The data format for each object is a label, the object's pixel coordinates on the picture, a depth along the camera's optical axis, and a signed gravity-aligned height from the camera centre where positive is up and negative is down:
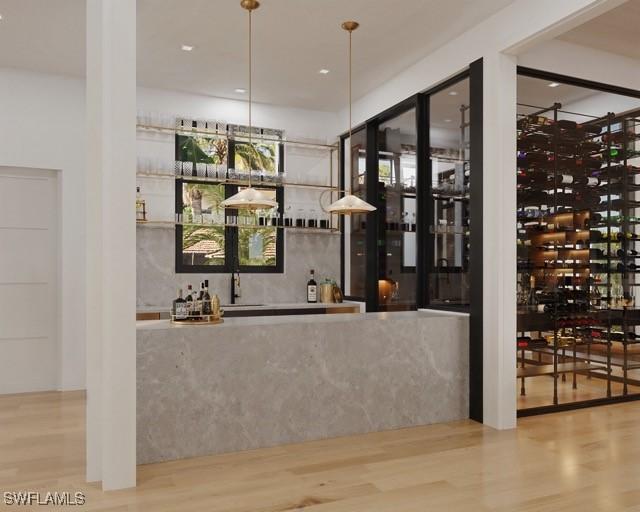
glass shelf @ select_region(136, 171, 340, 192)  5.70 +0.86
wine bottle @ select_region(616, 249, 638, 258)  5.07 +0.05
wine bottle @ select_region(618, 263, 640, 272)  5.08 -0.08
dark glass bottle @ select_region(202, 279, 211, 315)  3.80 -0.30
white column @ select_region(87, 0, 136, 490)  3.02 +0.02
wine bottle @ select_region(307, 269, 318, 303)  6.28 -0.36
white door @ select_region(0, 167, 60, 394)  5.42 -0.20
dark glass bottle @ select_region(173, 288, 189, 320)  3.74 -0.35
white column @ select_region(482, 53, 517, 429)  4.13 +0.14
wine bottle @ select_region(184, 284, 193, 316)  3.75 -0.31
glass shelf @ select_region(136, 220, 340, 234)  5.65 +0.37
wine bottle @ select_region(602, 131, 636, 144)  5.04 +1.12
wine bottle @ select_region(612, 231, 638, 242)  5.07 +0.20
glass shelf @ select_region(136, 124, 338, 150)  5.71 +1.36
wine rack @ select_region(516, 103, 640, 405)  4.57 +0.11
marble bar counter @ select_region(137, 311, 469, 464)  3.46 -0.83
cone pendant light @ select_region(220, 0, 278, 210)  3.87 +0.43
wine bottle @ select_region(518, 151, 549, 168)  4.56 +0.84
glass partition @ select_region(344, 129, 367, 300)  6.18 +0.41
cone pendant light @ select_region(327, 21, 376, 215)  4.14 +0.41
